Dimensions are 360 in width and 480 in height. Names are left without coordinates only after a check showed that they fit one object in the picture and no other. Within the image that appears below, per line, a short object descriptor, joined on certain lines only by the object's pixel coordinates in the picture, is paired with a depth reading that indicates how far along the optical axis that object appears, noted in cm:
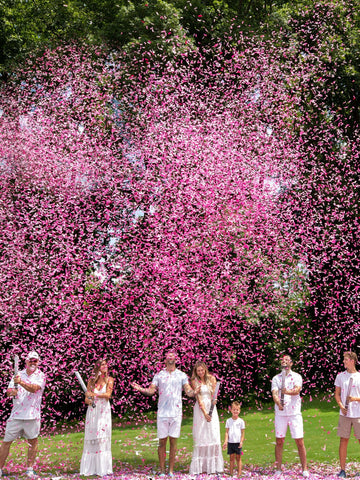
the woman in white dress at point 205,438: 846
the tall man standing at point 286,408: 861
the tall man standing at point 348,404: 852
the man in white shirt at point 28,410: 847
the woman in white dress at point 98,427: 849
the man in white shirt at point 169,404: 849
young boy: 895
